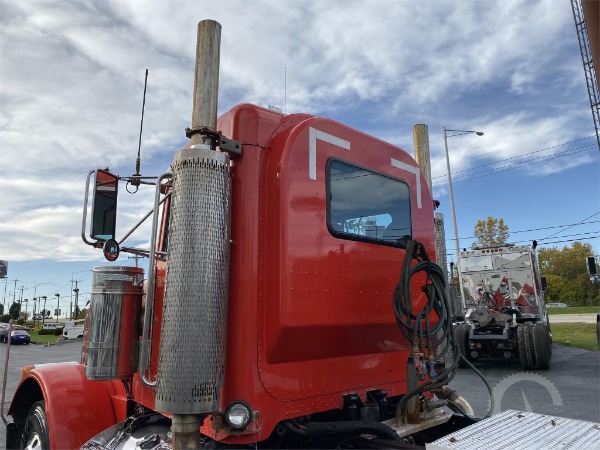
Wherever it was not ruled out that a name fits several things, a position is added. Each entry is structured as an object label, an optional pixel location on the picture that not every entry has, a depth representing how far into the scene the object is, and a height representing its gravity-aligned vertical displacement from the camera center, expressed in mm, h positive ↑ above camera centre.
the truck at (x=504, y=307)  11297 +193
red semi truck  2111 +56
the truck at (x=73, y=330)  35281 -792
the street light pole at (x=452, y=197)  22823 +6110
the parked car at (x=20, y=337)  35094 -1214
